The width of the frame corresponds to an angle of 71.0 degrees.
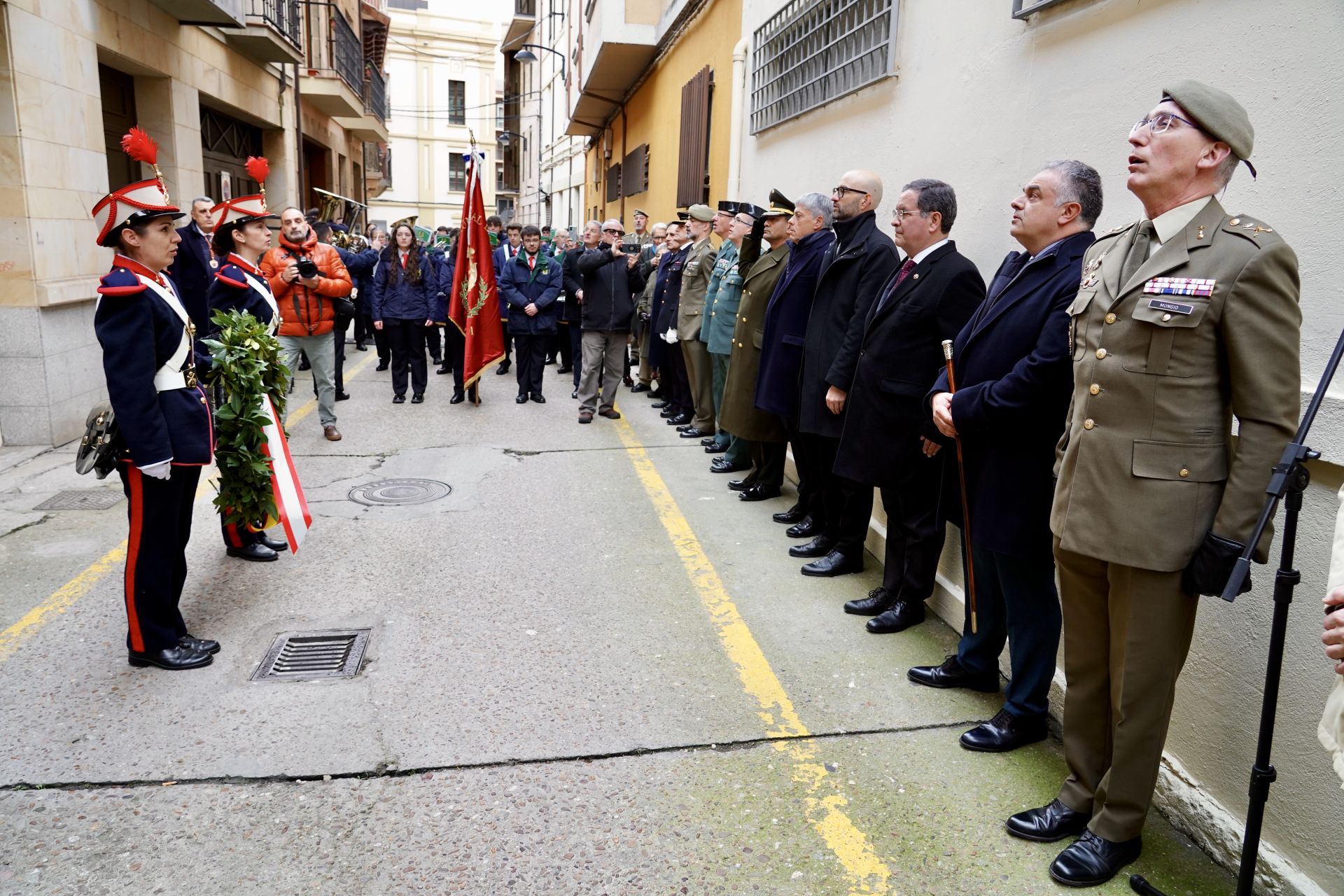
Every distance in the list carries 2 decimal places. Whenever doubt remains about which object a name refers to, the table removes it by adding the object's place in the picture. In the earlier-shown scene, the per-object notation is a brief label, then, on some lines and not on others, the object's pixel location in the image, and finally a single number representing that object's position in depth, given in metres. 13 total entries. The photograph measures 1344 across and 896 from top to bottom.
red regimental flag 9.92
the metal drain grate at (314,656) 3.95
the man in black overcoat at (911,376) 4.29
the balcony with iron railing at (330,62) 19.25
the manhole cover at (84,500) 6.12
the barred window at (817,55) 6.06
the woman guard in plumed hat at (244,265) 5.57
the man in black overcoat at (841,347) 4.98
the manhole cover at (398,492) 6.52
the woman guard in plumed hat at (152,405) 3.71
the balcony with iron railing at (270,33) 13.03
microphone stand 2.17
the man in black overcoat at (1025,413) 3.26
